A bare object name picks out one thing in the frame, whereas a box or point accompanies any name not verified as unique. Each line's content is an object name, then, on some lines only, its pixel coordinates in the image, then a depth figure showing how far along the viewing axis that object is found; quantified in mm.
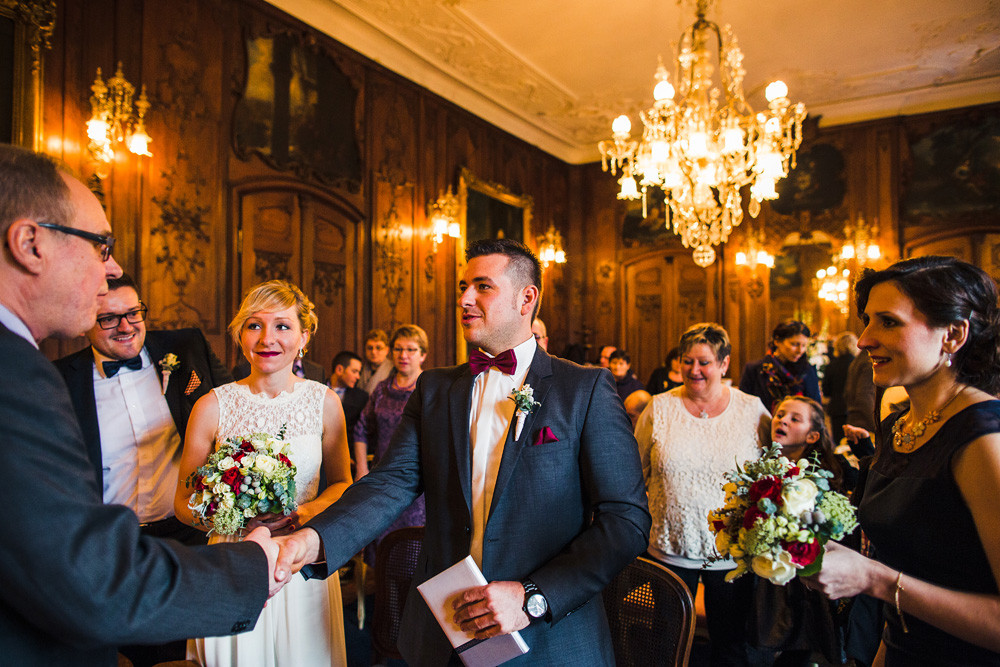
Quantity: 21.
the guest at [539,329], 5685
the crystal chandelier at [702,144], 5414
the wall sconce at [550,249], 11094
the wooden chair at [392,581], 2512
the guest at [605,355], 7719
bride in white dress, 2139
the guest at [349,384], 5590
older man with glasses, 988
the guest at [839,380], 7535
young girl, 2793
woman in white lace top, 3113
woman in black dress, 1479
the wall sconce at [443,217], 8477
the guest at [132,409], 2709
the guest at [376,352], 6074
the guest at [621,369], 6578
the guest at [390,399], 4516
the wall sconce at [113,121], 4766
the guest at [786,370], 4984
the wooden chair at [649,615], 1908
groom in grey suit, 1655
